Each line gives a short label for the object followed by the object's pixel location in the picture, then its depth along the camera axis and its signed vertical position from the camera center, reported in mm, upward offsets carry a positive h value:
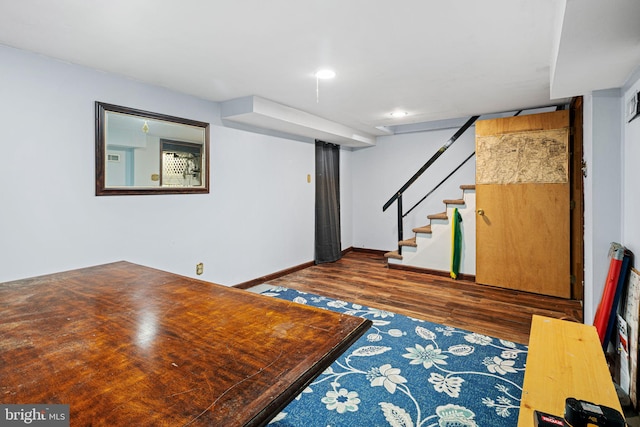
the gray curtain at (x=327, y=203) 5262 +110
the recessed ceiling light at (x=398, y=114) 4082 +1230
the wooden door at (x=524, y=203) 3613 +79
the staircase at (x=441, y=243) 4285 -468
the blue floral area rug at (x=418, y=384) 1730 -1075
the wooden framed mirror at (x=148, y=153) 2656 +521
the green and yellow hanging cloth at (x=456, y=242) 4316 -427
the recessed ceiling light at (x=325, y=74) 2625 +1118
